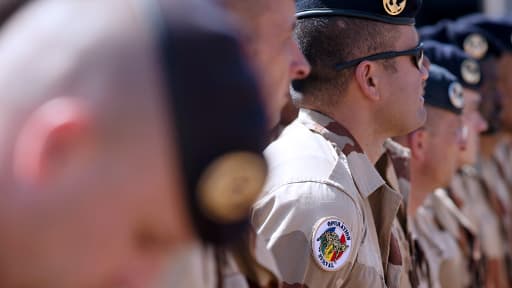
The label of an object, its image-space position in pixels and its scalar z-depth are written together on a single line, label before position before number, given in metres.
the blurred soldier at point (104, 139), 1.68
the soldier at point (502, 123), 11.12
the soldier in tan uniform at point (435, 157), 7.41
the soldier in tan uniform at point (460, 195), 8.57
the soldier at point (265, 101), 2.21
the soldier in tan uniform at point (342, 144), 4.37
